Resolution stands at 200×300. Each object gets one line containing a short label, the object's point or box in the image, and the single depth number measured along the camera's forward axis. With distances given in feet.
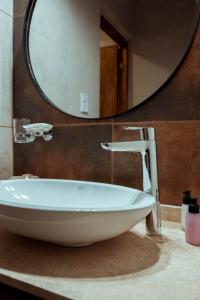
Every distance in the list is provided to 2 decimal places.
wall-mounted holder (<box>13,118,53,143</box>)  3.56
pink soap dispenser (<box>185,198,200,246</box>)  2.25
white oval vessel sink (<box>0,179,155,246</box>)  1.75
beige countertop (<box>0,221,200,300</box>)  1.56
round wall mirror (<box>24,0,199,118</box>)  2.95
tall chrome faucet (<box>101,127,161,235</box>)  2.45
